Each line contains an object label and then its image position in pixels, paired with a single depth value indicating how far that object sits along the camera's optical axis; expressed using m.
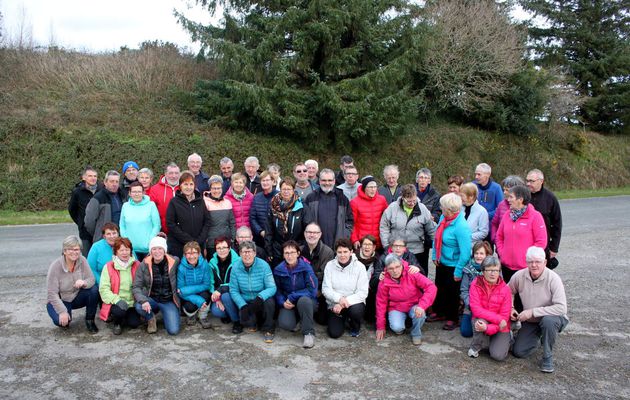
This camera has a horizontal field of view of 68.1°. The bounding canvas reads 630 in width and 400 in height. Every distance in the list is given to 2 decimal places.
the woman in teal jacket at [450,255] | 5.79
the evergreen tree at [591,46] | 27.06
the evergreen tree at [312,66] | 15.59
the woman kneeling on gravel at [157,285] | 5.76
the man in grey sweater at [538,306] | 4.98
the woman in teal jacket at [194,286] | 5.95
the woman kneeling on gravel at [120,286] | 5.75
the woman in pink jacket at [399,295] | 5.70
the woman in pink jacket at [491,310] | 5.08
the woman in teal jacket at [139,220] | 6.27
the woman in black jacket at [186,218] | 6.31
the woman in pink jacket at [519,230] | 5.52
